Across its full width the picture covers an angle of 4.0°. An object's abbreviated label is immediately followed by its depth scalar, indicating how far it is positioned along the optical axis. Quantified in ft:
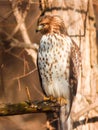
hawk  39.75
